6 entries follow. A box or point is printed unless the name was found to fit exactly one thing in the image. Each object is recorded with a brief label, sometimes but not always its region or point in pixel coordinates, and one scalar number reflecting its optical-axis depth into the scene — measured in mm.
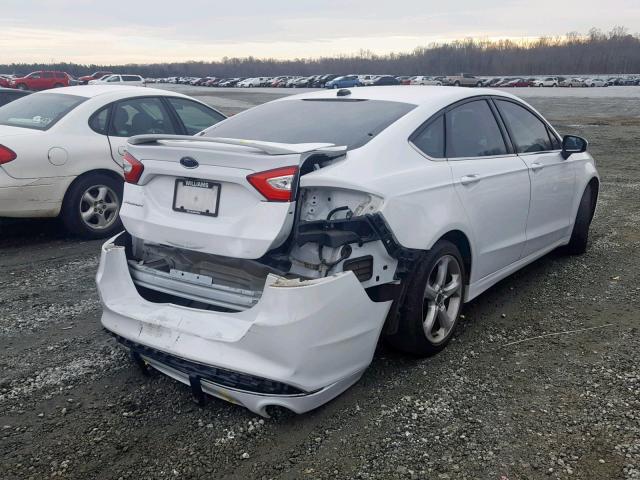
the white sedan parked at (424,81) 59812
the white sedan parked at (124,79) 46331
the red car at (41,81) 42469
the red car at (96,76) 58094
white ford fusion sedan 2746
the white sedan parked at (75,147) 5738
